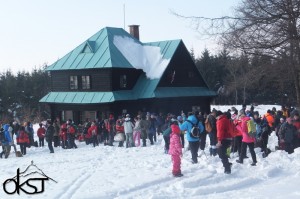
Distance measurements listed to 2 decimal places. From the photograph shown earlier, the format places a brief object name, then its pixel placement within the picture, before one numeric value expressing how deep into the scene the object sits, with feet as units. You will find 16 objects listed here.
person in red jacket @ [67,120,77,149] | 70.68
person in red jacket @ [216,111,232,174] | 37.93
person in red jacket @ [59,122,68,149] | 70.64
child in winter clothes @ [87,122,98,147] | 71.31
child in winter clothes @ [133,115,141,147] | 67.15
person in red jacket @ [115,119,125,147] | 67.51
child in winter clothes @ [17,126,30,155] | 65.10
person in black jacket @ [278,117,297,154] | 47.16
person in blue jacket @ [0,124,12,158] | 62.75
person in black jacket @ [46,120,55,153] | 66.13
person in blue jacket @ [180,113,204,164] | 43.21
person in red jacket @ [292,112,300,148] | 49.06
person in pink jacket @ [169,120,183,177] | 37.58
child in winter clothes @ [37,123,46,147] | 75.01
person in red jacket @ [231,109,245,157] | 45.81
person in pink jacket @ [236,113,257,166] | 41.67
